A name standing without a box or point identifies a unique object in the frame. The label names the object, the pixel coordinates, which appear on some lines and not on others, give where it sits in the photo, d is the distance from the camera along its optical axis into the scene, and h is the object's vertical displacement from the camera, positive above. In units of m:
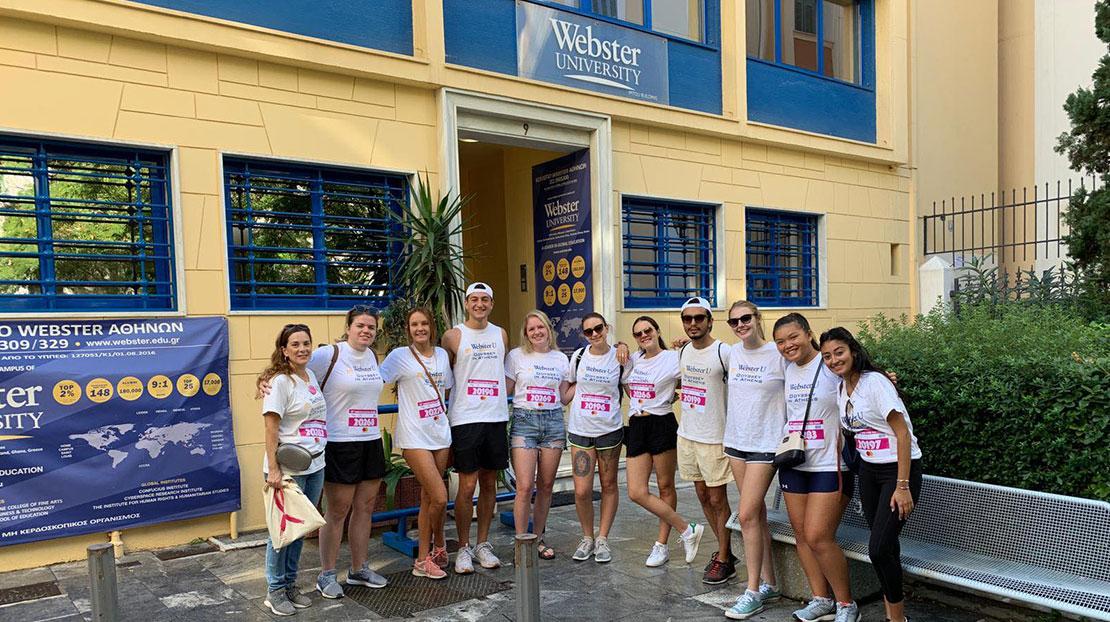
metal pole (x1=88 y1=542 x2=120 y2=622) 3.60 -1.26
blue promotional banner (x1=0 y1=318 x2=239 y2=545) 5.97 -1.01
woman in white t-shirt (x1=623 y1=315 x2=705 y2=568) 5.65 -1.00
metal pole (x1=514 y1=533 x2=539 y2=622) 3.47 -1.26
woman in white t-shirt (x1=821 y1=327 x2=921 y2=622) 4.18 -0.91
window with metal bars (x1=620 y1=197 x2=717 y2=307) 10.34 +0.40
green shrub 4.50 -0.76
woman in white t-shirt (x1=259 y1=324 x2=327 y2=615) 4.74 -0.78
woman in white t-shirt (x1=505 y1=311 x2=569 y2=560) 5.80 -0.89
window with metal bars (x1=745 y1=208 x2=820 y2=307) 11.70 +0.30
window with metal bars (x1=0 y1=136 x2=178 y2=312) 6.31 +0.56
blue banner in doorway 9.78 +0.53
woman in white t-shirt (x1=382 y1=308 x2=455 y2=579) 5.39 -0.83
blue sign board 9.12 +2.72
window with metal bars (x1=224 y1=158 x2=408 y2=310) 7.31 +0.54
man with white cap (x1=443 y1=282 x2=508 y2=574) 5.62 -0.84
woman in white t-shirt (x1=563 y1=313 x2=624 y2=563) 5.82 -0.94
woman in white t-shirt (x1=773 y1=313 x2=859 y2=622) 4.46 -1.12
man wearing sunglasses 5.29 -0.93
